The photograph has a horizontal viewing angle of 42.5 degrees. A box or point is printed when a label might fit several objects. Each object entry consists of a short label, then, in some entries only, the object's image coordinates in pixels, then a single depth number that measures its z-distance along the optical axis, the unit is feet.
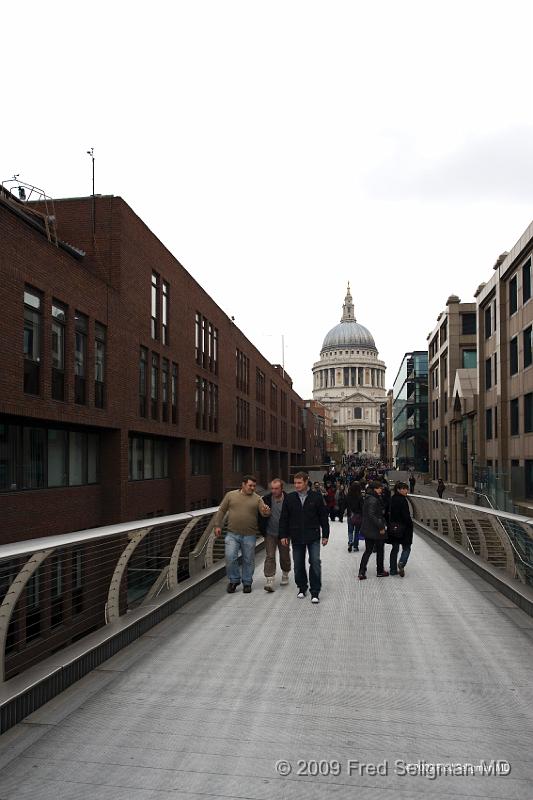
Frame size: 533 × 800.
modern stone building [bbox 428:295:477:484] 158.40
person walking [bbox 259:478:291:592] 31.83
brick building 58.39
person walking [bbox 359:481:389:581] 36.04
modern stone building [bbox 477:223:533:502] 101.35
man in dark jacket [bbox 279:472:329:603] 29.68
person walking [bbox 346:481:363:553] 49.64
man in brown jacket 31.32
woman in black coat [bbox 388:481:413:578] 35.96
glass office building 242.58
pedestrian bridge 13.30
